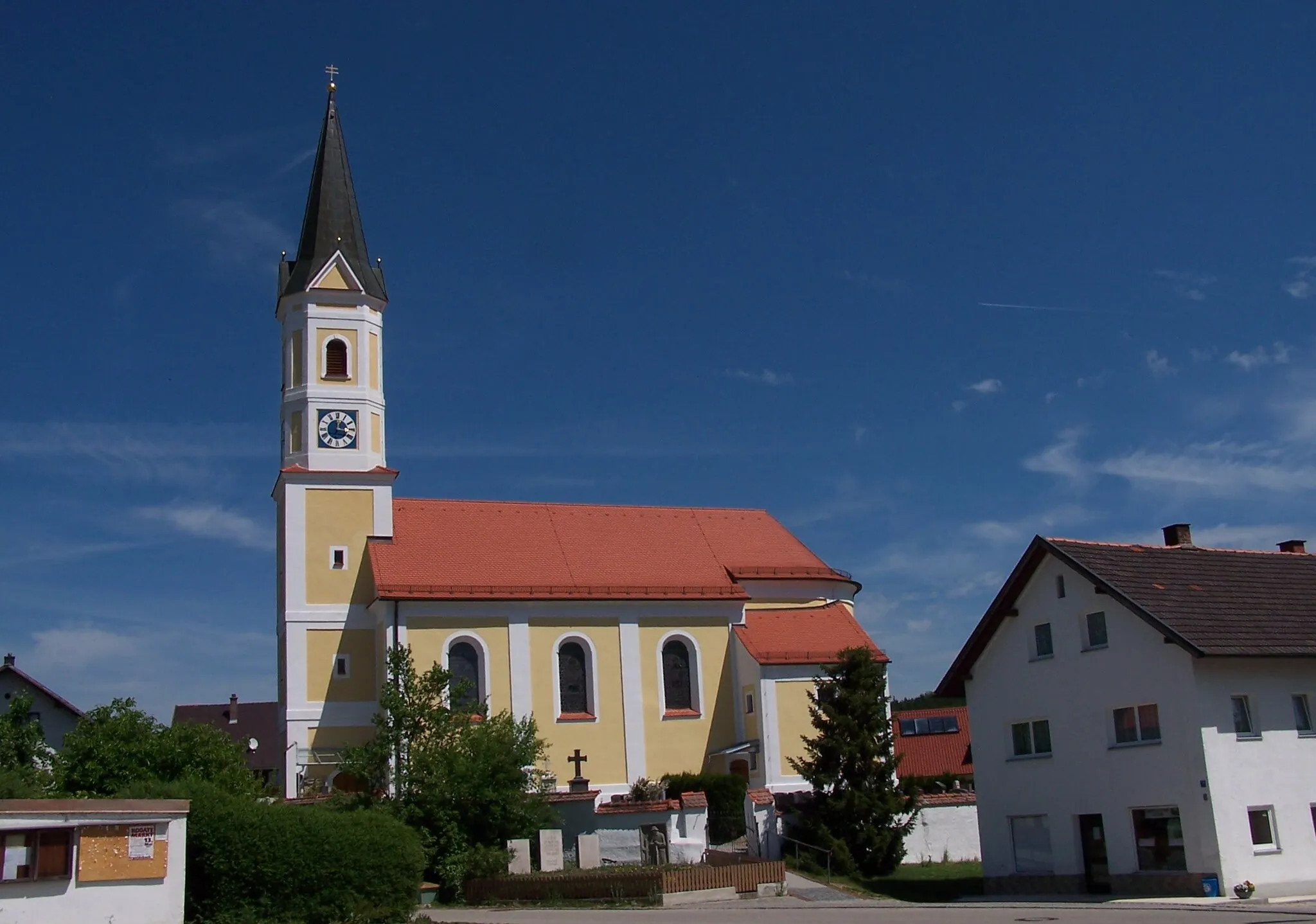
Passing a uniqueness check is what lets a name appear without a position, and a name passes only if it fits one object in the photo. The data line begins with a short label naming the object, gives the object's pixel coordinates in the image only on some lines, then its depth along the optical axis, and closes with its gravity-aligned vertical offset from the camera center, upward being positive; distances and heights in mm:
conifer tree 31828 -379
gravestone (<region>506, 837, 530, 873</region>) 28781 -1695
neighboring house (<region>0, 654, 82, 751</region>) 53062 +3870
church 41562 +5360
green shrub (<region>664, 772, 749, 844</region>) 34562 -851
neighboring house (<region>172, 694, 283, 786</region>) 69750 +3850
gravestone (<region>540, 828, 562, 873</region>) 29281 -1643
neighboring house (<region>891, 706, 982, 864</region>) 34656 -745
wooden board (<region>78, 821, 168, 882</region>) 20125 -883
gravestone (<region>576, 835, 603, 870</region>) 30031 -1758
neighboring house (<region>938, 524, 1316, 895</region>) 24875 +464
